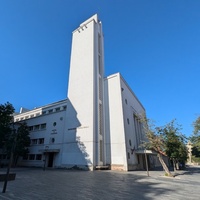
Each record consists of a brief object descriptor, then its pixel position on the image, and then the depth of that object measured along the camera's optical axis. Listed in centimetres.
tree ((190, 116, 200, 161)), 2256
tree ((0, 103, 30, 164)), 2734
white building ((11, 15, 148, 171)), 2388
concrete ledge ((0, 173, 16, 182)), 1068
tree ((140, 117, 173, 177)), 1772
